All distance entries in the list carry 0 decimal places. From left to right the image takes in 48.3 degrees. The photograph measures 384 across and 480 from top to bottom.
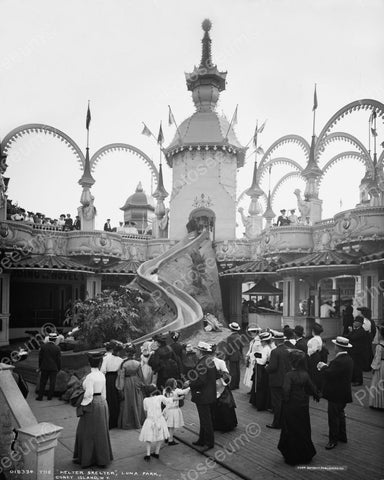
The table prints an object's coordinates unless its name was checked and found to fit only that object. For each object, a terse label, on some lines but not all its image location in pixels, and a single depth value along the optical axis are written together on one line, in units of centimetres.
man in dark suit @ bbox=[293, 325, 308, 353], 1052
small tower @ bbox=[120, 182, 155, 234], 5656
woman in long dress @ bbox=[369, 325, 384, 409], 988
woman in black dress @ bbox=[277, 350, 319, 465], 717
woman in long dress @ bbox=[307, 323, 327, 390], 1065
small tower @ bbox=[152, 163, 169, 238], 3294
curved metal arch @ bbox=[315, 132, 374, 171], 2521
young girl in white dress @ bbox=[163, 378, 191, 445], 819
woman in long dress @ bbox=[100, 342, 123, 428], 929
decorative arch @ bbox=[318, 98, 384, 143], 2034
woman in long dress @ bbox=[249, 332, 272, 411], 1033
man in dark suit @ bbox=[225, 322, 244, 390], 1248
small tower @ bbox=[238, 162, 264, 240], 3111
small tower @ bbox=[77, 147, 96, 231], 2769
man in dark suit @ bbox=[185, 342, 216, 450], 796
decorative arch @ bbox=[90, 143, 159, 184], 2902
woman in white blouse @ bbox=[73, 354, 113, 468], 718
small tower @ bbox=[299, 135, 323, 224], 2416
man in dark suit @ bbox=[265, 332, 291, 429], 901
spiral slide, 1775
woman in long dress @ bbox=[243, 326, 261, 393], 1116
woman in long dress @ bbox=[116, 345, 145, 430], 927
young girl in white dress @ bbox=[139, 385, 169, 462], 752
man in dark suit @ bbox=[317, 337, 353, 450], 769
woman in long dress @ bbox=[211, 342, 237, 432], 886
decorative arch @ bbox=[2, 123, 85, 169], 2498
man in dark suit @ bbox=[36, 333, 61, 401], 1140
